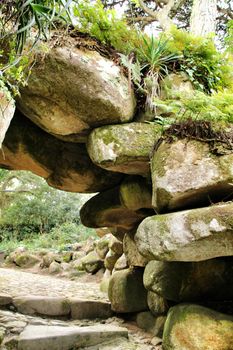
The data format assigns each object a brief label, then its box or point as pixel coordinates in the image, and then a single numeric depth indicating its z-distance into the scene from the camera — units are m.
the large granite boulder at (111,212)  5.50
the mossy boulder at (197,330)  3.45
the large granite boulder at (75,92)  3.52
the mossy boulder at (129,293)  5.67
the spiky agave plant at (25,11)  1.83
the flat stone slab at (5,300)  5.55
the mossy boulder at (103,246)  9.67
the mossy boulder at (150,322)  4.89
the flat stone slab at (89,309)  5.73
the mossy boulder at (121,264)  6.93
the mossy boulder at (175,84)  4.01
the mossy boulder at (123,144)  3.73
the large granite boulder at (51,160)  4.77
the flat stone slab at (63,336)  3.99
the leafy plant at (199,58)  4.21
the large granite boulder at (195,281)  4.18
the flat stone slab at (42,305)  5.52
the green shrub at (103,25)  3.81
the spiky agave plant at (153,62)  3.95
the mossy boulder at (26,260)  12.03
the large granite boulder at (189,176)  3.18
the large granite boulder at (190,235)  2.92
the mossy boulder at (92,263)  9.96
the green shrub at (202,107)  3.32
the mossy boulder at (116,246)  7.80
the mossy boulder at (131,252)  5.70
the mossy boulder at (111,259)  8.14
